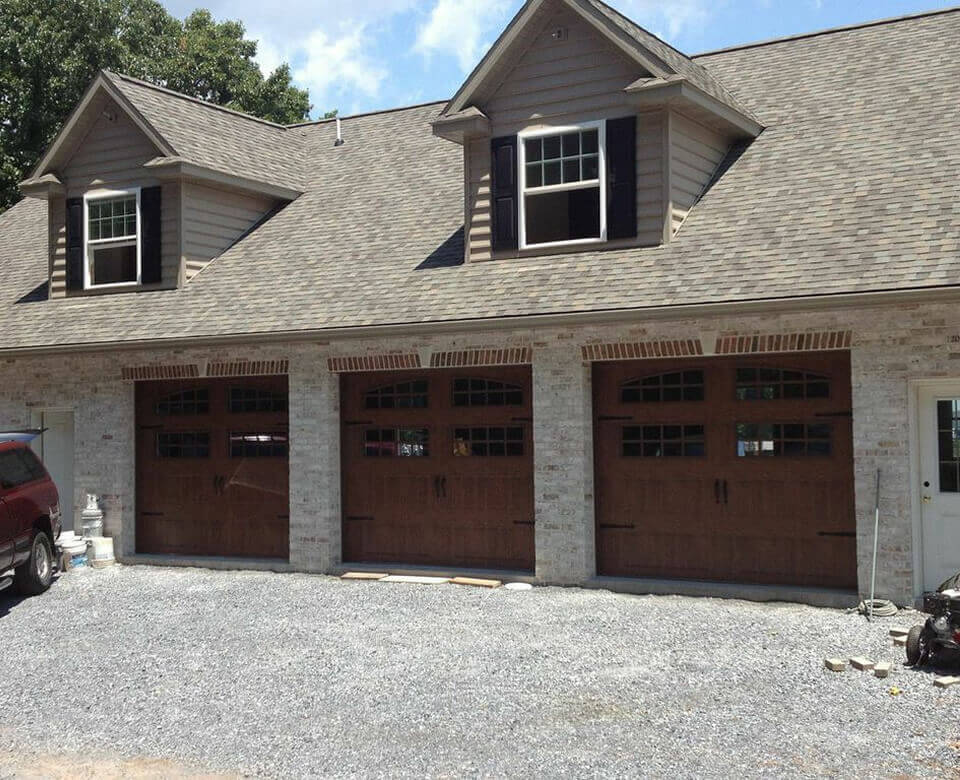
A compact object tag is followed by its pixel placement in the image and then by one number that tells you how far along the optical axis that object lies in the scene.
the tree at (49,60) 26.42
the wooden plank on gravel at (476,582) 12.63
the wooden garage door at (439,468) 13.08
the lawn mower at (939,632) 8.24
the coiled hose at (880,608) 10.30
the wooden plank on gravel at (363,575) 13.40
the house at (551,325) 11.12
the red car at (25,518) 12.35
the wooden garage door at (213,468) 14.62
